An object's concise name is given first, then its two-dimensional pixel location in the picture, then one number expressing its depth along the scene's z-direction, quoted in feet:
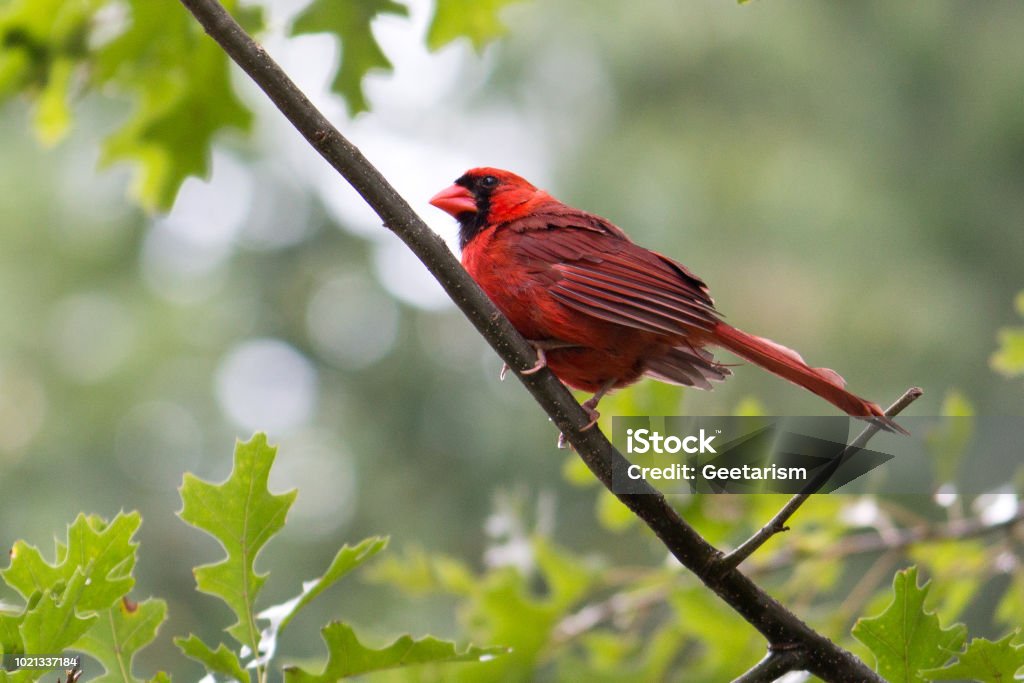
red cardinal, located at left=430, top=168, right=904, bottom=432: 17.61
